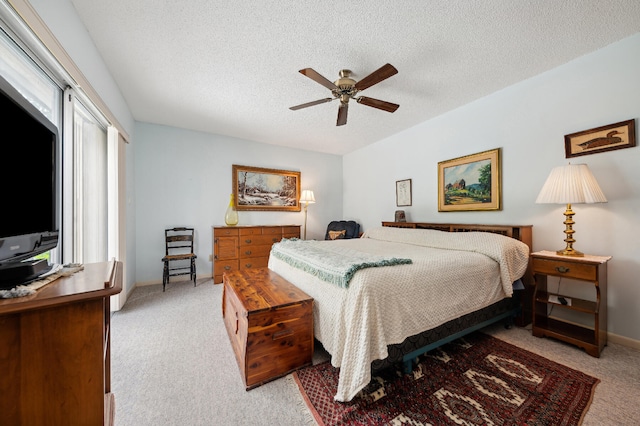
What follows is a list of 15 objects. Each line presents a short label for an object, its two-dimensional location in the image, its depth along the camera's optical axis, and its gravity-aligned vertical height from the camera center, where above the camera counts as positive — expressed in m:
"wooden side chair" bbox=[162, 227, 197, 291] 3.68 -0.64
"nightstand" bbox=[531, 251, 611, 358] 1.86 -0.79
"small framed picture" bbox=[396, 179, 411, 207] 3.96 +0.33
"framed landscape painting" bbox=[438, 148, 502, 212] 2.86 +0.38
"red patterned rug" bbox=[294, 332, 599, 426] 1.29 -1.12
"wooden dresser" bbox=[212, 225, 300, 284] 3.84 -0.56
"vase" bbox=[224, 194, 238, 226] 4.18 -0.05
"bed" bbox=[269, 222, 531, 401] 1.38 -0.57
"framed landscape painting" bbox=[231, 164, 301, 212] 4.41 +0.48
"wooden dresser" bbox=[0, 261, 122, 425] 0.71 -0.45
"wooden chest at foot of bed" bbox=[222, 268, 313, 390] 1.50 -0.80
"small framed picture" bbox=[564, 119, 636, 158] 1.98 +0.63
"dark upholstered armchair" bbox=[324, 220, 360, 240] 4.70 -0.38
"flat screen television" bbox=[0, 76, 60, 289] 0.80 +0.10
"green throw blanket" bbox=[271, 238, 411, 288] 1.55 -0.38
